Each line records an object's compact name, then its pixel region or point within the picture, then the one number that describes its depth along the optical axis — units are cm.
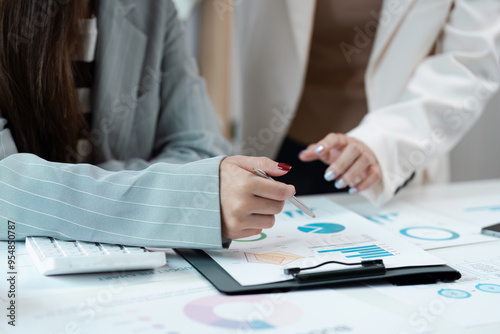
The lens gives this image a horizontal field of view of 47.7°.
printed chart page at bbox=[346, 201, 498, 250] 78
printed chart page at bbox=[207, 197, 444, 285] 63
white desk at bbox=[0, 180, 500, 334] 50
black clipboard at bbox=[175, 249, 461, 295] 58
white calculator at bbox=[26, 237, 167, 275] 59
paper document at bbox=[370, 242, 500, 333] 54
